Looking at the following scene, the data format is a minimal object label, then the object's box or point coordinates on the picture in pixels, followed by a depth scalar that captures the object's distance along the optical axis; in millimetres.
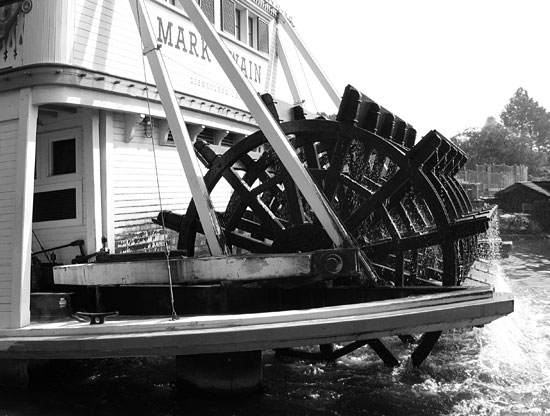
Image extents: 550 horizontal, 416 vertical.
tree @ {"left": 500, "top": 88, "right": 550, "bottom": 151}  61562
